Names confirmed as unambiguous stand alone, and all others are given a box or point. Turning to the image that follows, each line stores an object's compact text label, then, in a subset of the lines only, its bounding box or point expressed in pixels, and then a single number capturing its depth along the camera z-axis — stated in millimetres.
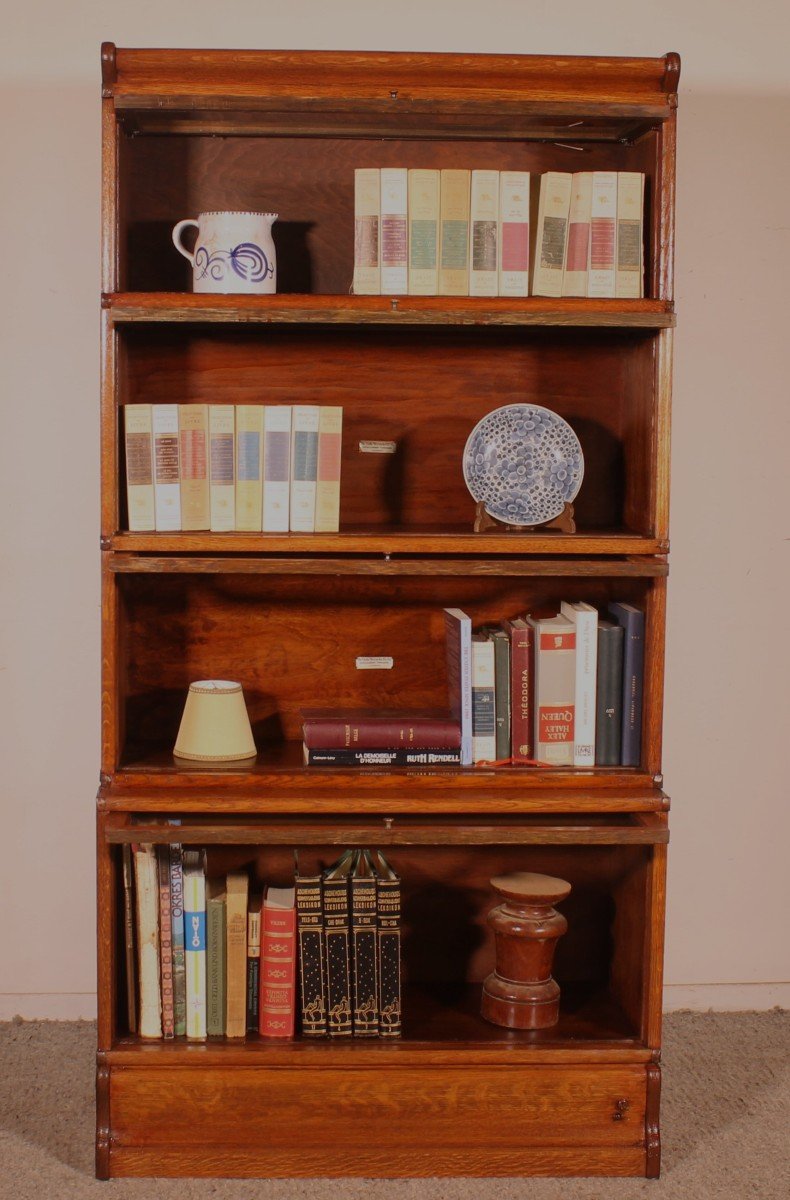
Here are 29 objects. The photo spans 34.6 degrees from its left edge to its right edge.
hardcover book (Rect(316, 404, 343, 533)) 2344
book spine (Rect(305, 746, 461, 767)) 2396
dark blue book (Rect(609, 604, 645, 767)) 2381
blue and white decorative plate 2416
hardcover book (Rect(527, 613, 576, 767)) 2404
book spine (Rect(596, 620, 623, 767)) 2400
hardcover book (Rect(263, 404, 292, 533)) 2340
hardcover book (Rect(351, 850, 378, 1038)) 2406
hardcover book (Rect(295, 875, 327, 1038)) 2395
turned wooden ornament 2438
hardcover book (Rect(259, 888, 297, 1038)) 2395
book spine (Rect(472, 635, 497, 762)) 2430
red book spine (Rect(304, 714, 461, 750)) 2398
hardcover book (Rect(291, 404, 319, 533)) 2342
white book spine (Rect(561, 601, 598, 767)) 2404
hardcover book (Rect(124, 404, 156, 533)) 2303
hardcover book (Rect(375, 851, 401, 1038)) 2408
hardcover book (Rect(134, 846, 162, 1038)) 2357
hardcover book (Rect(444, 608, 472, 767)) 2416
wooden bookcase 2248
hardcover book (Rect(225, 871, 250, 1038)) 2389
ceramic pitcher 2311
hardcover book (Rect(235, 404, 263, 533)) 2342
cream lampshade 2406
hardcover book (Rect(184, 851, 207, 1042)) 2379
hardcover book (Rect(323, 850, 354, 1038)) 2400
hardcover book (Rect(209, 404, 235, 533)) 2336
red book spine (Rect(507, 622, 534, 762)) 2432
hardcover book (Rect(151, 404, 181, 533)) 2311
